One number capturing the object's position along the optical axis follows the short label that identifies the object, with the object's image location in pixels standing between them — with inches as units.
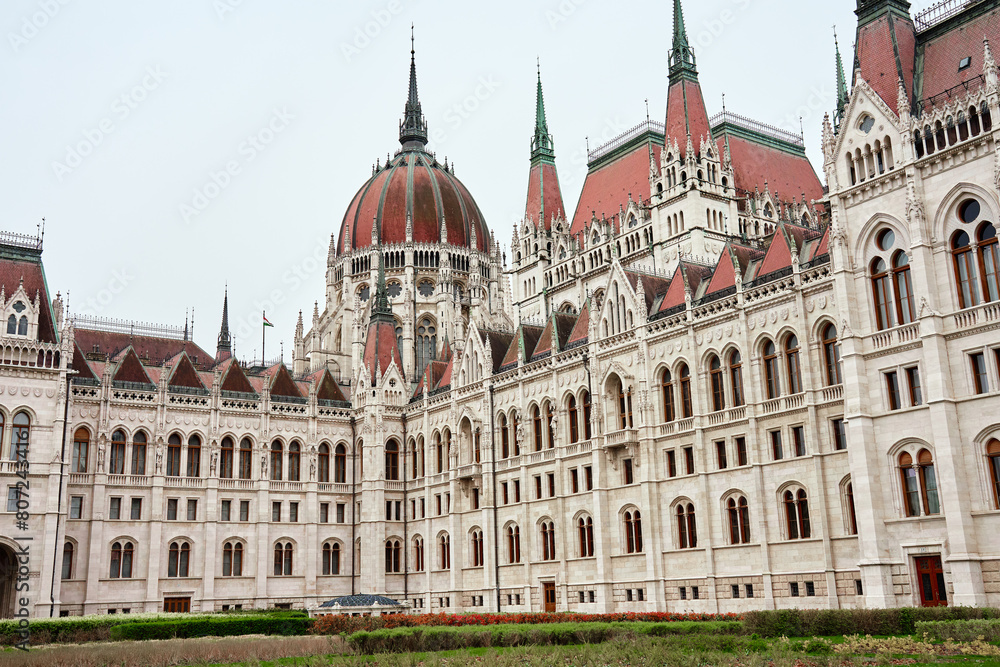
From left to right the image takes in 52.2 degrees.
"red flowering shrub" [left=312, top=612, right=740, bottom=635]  1482.5
